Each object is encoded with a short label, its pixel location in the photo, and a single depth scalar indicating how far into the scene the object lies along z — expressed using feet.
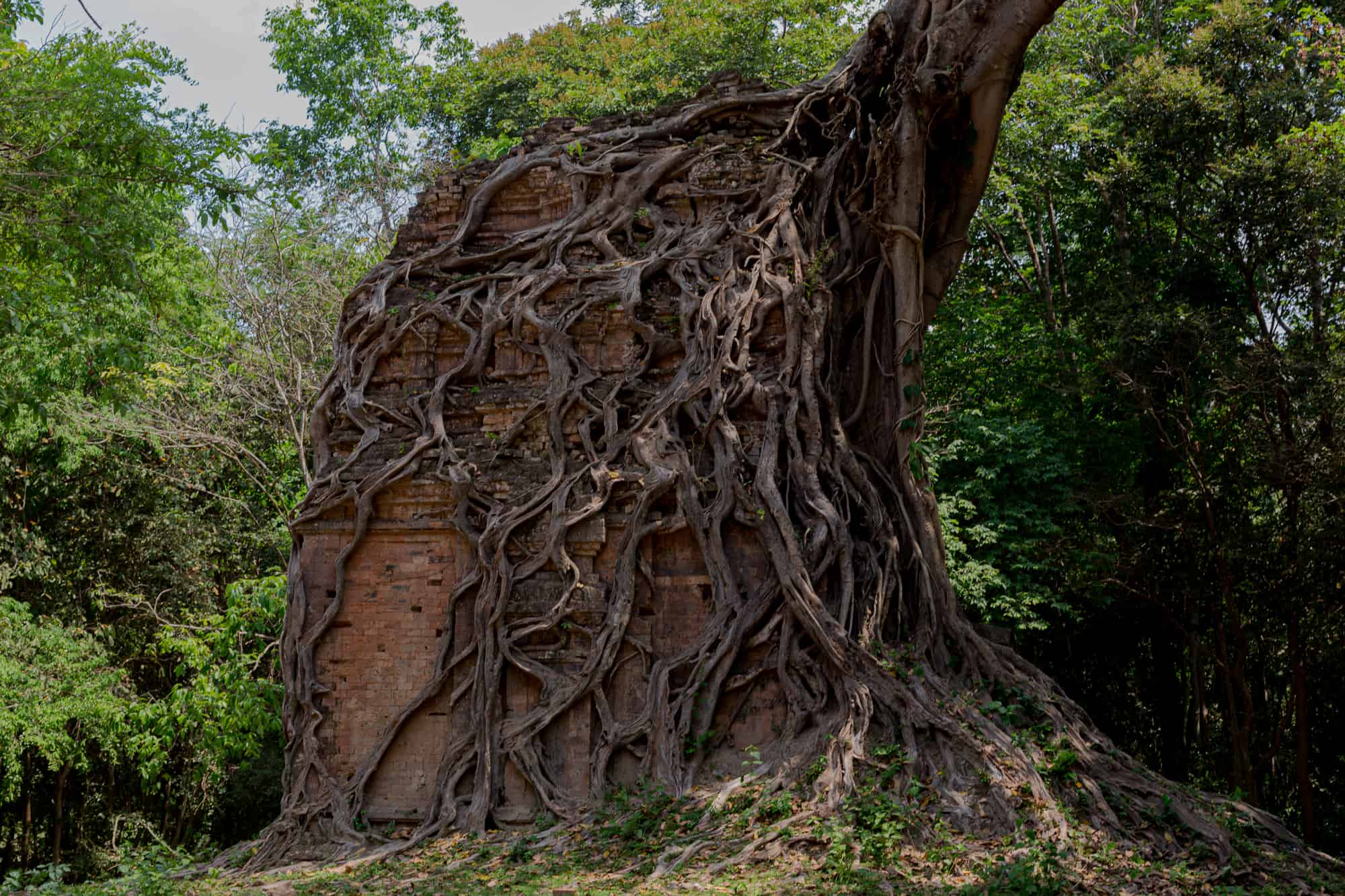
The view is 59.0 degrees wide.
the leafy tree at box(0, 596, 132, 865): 44.62
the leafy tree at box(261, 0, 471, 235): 65.67
